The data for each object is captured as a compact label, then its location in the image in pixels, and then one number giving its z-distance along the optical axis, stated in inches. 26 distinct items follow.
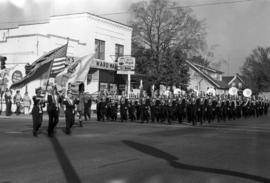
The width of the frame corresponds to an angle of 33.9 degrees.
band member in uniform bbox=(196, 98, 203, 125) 994.5
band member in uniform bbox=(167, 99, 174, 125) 988.6
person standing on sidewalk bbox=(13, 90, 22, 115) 1179.6
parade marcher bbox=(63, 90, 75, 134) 633.6
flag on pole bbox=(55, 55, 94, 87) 1112.2
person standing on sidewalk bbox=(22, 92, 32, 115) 1195.9
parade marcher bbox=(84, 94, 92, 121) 1046.0
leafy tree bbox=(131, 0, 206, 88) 1803.6
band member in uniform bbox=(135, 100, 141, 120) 1039.6
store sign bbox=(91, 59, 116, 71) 1390.3
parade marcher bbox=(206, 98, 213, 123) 1074.3
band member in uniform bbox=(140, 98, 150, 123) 998.4
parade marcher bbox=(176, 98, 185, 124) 980.8
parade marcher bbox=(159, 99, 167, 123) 1008.6
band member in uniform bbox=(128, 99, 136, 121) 1040.2
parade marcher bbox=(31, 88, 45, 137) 596.9
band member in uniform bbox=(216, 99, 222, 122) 1162.0
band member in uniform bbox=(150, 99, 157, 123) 1010.7
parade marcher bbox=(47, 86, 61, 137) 602.5
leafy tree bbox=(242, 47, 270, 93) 3764.8
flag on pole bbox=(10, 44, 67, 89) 962.6
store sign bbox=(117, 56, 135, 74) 1278.3
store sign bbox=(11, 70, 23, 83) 1291.2
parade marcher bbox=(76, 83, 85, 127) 795.4
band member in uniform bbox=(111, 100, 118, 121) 1049.5
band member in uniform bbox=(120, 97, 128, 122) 1027.3
